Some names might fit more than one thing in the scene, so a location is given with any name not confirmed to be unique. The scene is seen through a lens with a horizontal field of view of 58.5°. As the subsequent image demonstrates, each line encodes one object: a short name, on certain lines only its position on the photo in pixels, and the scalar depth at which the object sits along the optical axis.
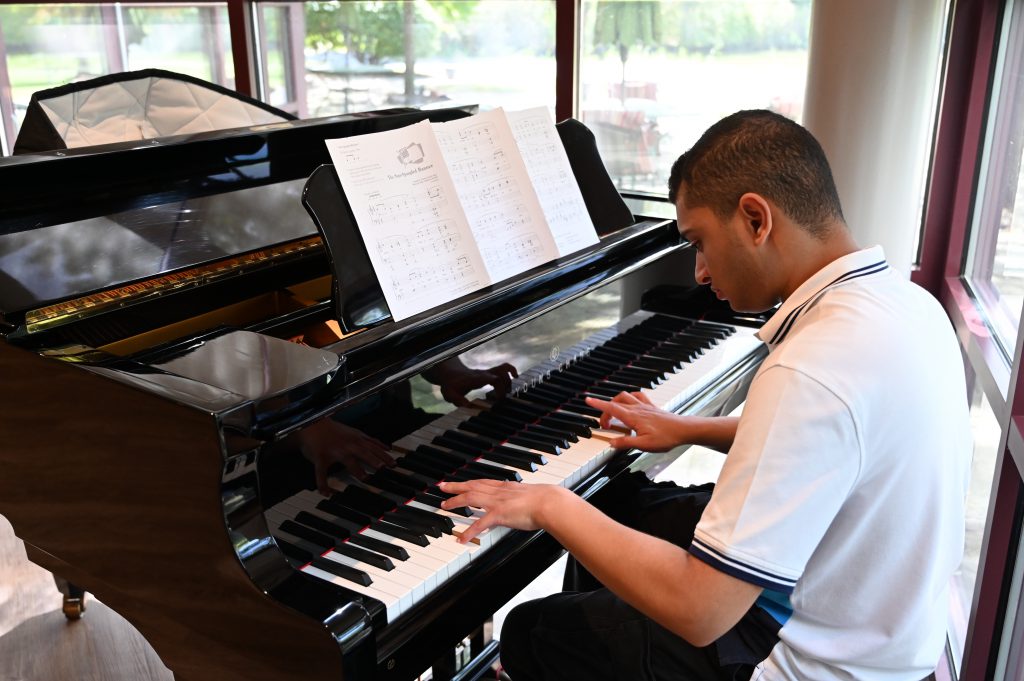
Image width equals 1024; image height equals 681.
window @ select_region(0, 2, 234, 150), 5.23
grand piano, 1.34
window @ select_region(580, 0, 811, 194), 3.52
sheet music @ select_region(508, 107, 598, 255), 2.14
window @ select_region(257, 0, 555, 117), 4.20
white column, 2.52
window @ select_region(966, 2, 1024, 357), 2.38
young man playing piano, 1.11
